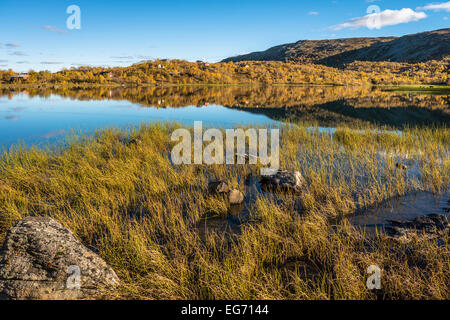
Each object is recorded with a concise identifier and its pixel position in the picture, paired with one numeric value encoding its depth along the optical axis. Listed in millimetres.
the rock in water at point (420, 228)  4355
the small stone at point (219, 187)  6215
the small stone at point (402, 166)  8150
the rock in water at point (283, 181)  6606
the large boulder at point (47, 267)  2848
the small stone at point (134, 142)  10383
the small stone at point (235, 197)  6015
